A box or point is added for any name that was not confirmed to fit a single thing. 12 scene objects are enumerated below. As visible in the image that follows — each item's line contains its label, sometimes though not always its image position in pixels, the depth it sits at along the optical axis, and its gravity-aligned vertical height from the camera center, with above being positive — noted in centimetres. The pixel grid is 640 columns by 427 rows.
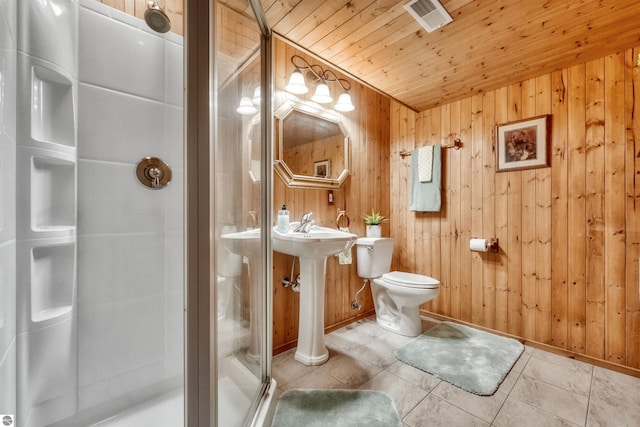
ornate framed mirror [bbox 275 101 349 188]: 187 +51
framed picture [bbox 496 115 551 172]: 194 +52
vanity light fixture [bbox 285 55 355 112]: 185 +96
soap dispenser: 171 -7
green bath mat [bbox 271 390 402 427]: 121 -97
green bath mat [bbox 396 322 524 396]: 153 -99
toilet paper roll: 213 -28
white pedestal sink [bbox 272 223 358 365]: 156 -52
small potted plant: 237 -12
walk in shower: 75 -2
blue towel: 241 +21
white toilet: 198 -59
